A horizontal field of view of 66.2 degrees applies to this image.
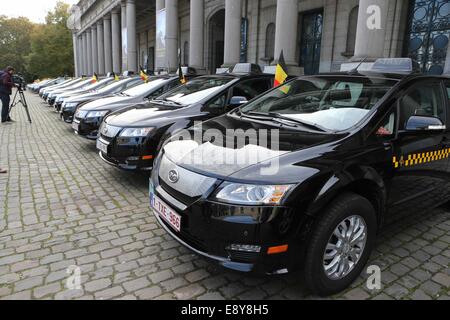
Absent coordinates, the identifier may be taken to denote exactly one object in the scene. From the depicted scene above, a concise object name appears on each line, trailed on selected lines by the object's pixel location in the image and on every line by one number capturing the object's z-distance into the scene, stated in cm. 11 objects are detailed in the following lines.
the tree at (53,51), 6103
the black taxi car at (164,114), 504
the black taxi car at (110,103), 719
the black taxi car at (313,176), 234
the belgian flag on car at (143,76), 974
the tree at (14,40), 8319
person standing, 1190
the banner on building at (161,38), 1929
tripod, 1218
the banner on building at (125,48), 2528
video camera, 1273
